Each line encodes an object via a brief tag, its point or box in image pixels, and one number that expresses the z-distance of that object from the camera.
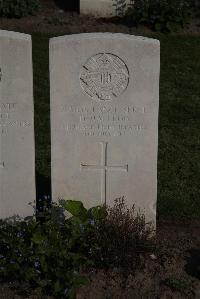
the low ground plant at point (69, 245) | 5.44
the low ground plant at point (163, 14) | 12.02
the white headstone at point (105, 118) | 5.62
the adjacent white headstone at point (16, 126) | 5.56
